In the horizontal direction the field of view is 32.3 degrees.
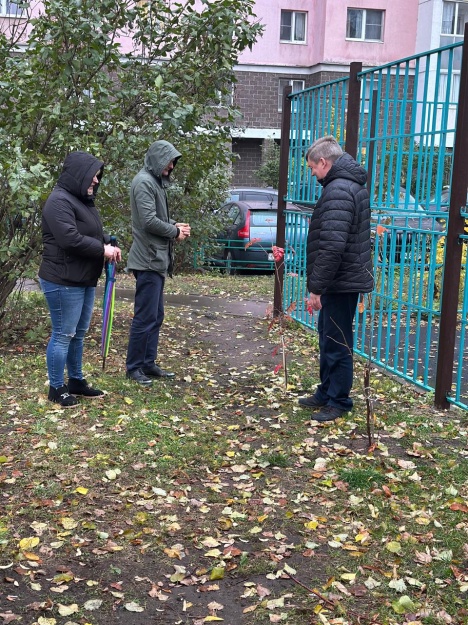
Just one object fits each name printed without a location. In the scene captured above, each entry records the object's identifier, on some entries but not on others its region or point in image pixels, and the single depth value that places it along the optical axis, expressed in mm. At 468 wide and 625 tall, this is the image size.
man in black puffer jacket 5367
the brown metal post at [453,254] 5586
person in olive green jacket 6312
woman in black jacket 5609
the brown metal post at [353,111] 7398
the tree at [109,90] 7207
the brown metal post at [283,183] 9406
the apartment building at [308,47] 30578
